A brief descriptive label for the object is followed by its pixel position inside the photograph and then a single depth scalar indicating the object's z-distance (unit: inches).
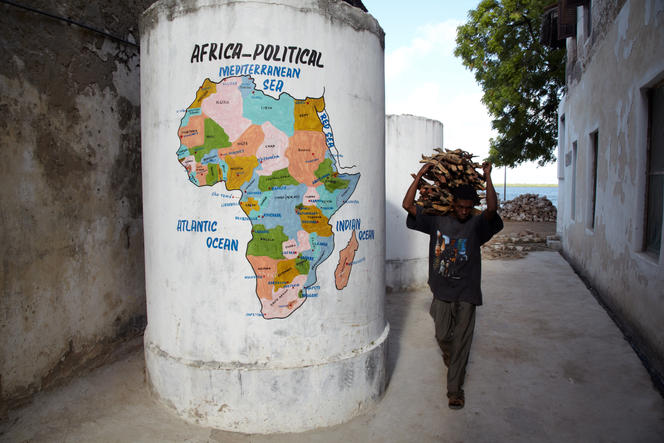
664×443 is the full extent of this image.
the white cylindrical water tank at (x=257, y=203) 123.0
